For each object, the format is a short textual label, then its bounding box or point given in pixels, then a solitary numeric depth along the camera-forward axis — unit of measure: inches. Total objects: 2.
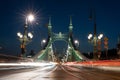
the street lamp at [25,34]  1372.8
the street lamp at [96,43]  1558.8
